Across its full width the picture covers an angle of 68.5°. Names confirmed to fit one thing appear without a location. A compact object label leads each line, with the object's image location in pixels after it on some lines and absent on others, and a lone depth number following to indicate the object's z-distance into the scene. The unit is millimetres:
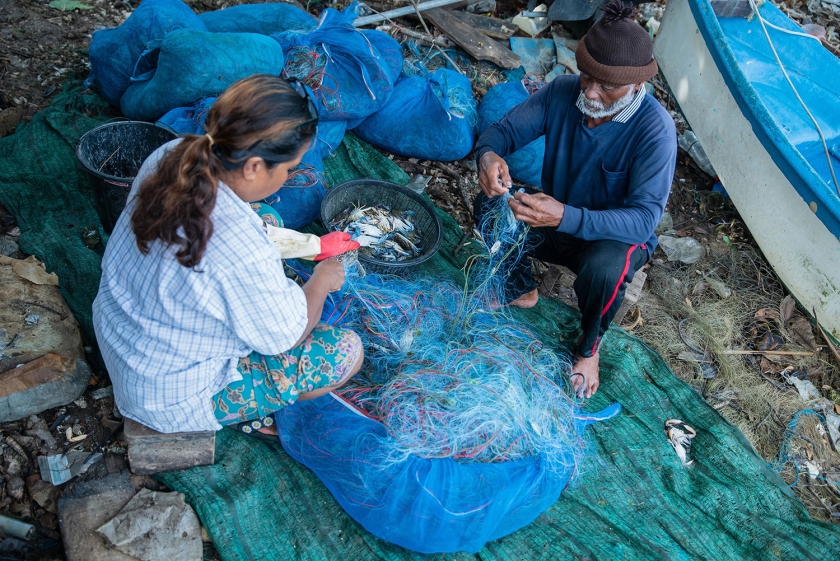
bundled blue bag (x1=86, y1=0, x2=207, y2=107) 3627
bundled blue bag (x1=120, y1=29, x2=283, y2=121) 3340
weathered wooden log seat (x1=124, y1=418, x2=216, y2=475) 2256
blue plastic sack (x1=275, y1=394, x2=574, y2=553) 2285
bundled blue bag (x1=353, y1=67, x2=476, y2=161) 4094
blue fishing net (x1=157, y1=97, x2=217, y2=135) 3344
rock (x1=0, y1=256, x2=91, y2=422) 2428
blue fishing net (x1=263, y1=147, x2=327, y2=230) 3457
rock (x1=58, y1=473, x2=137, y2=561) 2137
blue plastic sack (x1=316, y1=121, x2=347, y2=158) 3904
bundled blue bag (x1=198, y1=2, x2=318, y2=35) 3926
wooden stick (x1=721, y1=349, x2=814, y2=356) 3660
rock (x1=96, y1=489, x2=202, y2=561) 2158
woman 1723
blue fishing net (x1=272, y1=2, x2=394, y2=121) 3771
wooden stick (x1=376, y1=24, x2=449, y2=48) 5028
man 2619
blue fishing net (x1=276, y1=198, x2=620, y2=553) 2314
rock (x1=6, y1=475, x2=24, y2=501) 2303
